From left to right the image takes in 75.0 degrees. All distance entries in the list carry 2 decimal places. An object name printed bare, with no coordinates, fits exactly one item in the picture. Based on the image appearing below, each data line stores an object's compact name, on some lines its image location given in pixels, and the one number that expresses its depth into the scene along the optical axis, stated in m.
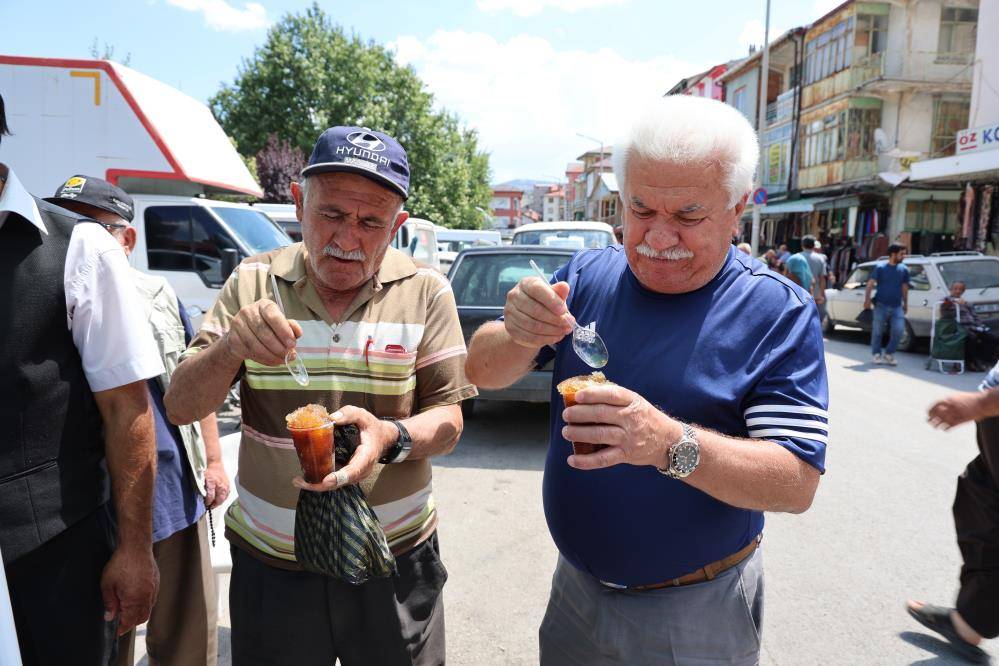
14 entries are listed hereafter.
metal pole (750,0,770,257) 22.19
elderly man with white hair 1.57
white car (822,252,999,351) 10.75
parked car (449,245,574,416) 6.45
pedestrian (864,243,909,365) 10.64
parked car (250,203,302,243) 13.50
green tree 33.66
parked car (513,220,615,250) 10.63
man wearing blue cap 1.90
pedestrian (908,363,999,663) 2.98
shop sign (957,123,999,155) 14.93
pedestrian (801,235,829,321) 12.38
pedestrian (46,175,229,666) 2.44
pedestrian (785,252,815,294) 11.53
